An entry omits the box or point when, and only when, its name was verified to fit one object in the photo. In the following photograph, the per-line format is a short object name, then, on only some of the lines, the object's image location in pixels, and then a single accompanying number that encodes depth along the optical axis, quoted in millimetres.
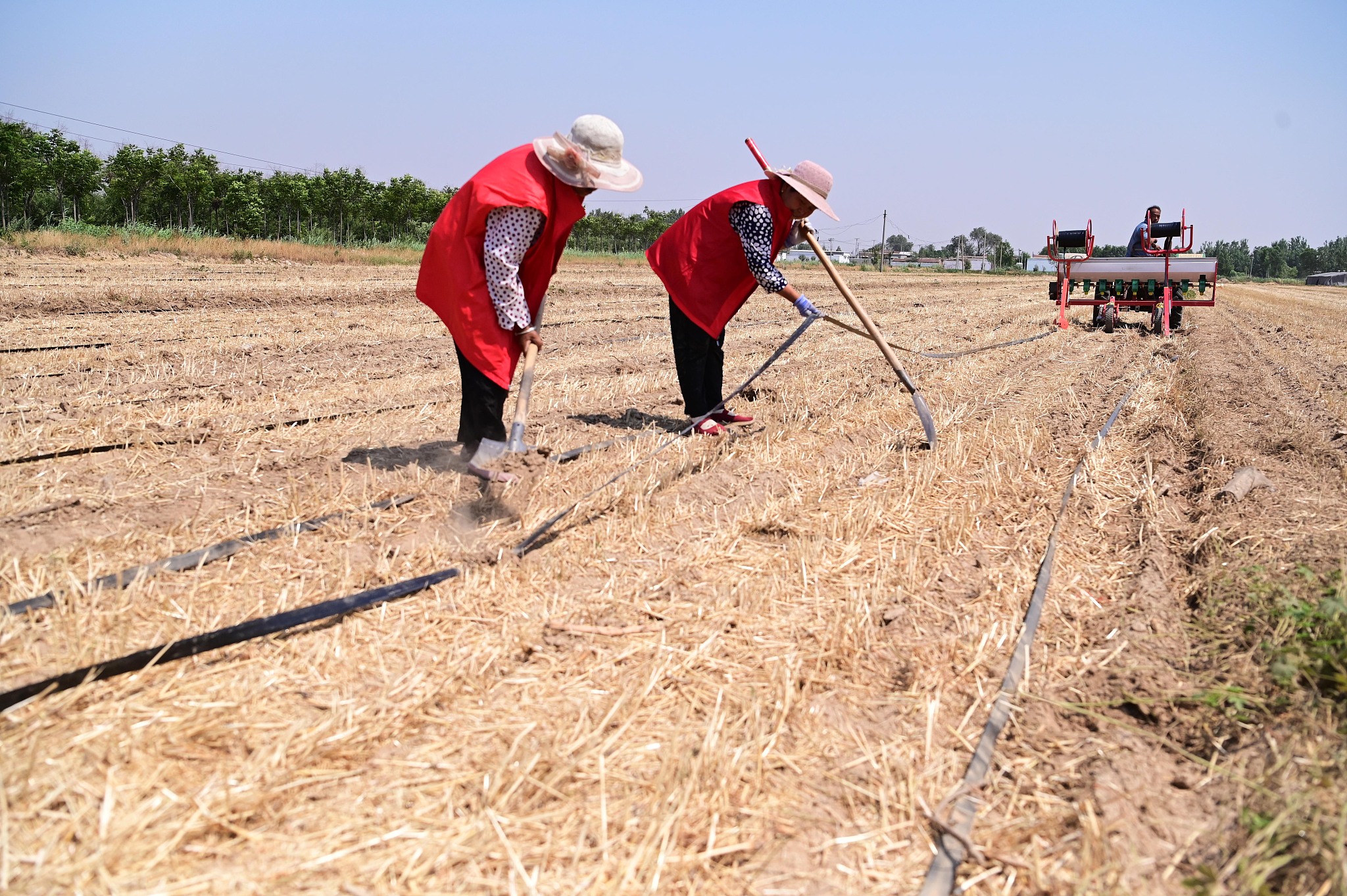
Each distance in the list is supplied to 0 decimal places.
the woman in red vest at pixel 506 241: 3928
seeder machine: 12688
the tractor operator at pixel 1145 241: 13445
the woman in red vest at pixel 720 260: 5340
